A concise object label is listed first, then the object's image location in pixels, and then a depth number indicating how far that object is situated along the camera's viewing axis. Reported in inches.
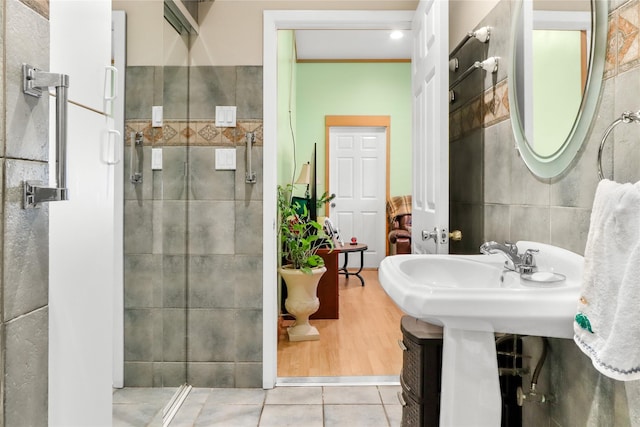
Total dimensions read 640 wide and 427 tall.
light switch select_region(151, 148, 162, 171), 77.9
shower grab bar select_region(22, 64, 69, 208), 38.7
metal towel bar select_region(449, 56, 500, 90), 73.8
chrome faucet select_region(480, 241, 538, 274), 53.1
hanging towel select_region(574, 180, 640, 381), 33.1
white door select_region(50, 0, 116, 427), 46.6
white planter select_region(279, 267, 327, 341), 131.3
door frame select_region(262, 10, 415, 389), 97.7
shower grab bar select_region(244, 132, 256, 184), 97.7
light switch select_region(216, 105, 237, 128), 98.9
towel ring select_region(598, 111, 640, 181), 39.0
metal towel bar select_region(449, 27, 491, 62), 76.7
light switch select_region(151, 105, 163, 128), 76.9
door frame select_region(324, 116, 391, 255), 248.8
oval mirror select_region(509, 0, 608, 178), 47.9
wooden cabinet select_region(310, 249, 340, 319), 154.8
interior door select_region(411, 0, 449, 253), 78.3
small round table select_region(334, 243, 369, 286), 173.6
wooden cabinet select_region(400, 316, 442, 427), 62.9
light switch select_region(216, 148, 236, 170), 99.2
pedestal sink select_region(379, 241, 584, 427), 41.5
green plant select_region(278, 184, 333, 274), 133.1
